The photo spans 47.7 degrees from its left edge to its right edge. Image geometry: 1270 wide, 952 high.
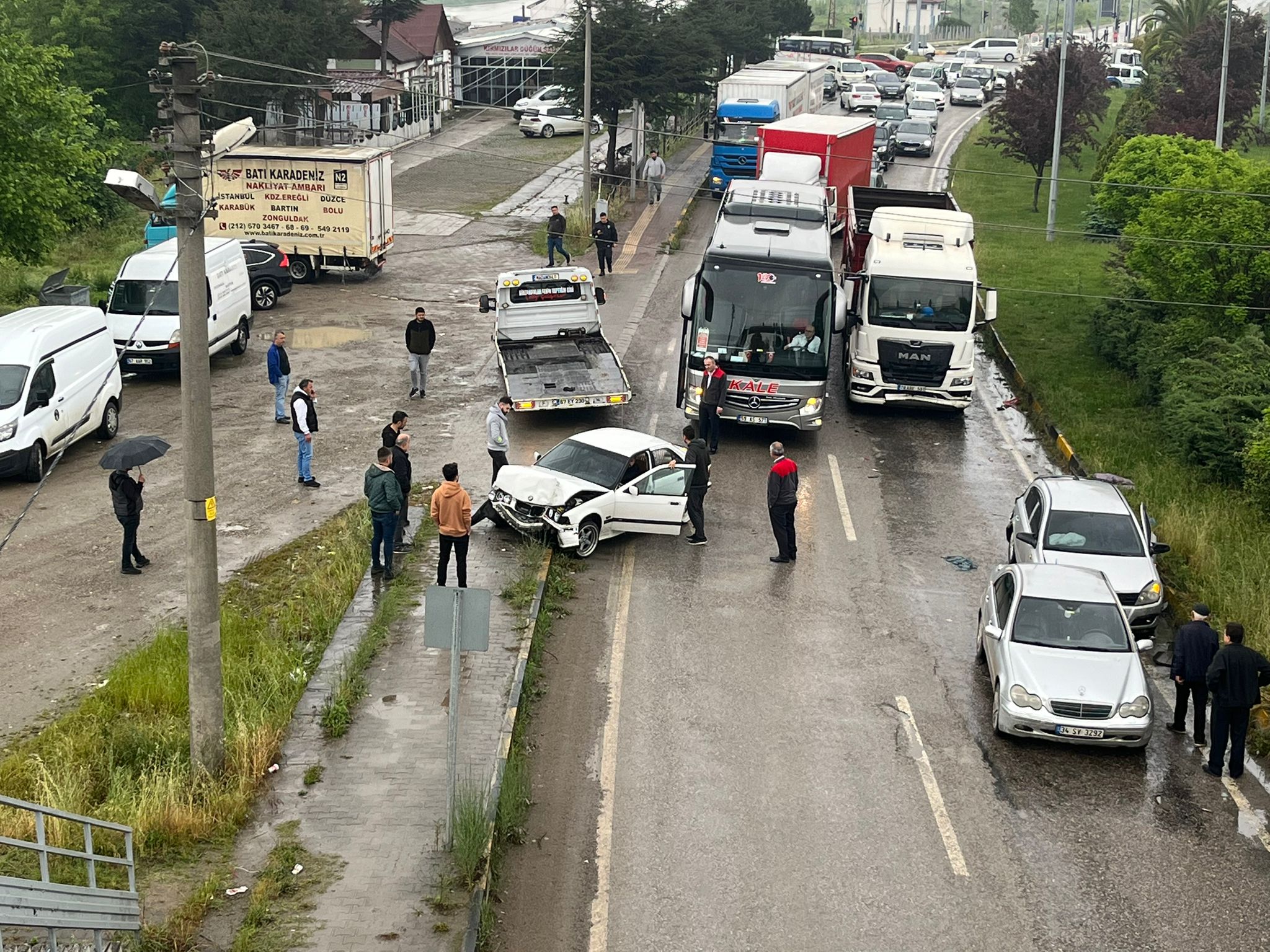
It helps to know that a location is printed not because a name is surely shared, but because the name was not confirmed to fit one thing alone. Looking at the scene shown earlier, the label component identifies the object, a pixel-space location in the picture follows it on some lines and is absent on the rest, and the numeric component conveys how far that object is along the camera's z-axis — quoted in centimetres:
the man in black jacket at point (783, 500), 1791
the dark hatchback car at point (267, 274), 3161
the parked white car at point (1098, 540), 1634
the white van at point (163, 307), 2588
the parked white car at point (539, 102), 5969
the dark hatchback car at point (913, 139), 5500
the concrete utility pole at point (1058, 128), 4038
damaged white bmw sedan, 1798
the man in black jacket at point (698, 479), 1883
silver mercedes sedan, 1342
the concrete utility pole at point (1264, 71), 5916
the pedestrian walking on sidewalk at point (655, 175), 4344
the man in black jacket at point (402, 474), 1778
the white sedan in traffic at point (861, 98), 6322
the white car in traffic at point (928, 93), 6588
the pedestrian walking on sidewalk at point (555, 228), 3453
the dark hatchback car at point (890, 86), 7112
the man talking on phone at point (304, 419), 2006
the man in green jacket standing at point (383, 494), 1667
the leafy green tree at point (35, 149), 2686
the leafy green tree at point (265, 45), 4841
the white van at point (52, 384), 2022
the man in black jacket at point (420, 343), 2447
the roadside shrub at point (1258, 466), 1945
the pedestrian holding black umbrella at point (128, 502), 1730
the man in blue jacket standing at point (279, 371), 2256
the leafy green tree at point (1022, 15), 12774
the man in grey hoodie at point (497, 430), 1931
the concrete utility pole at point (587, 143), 3841
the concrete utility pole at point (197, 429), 1152
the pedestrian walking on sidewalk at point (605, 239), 3441
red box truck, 3619
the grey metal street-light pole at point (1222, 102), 4141
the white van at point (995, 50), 9288
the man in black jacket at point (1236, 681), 1294
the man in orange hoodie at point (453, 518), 1638
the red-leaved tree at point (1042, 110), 4581
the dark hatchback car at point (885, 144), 5141
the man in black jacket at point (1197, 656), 1375
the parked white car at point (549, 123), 5869
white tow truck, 2334
